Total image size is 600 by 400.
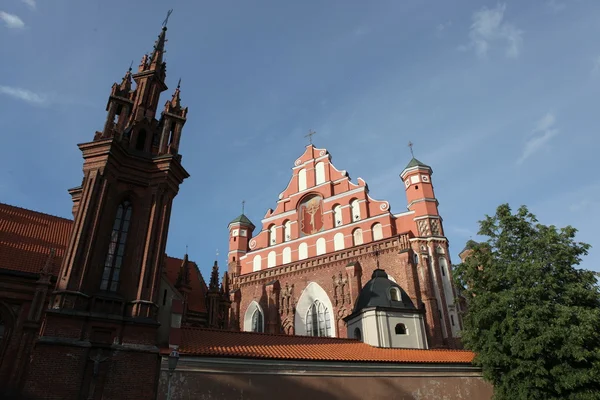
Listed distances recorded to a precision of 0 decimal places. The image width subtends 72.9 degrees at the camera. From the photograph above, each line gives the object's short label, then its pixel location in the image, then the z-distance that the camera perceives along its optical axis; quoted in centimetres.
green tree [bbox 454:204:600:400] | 1504
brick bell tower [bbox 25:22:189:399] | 1243
